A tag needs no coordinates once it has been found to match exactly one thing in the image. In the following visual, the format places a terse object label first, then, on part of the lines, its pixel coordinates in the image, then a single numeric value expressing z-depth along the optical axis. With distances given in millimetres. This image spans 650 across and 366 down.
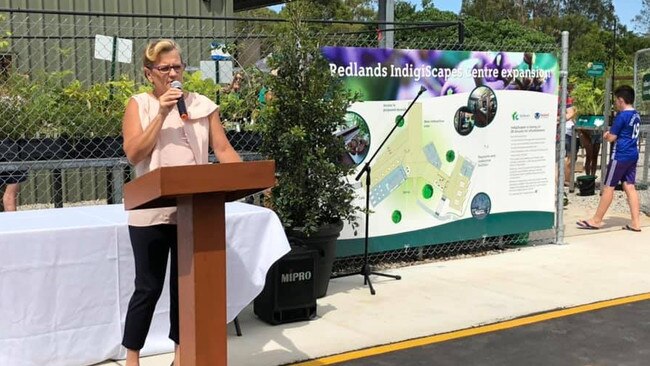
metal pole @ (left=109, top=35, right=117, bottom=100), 6457
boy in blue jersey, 8617
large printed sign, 6520
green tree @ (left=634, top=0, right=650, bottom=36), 65062
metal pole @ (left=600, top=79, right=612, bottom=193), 11691
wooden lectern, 2746
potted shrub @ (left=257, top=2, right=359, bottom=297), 5492
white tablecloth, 4086
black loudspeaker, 5156
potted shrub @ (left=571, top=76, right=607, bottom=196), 11836
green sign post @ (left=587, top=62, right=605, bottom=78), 14812
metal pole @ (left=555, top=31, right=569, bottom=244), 7723
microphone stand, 6074
